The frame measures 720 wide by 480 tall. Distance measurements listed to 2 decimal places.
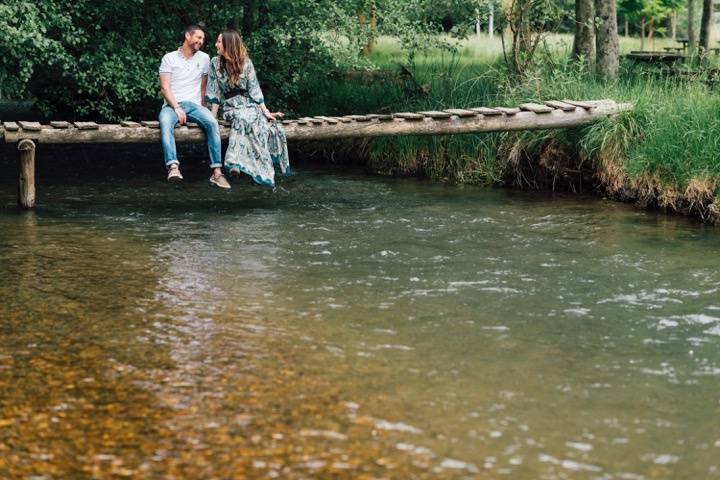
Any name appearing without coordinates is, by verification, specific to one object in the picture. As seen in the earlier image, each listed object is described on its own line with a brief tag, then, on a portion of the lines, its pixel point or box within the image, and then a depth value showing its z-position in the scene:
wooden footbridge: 11.22
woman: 10.84
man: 10.63
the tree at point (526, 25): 14.00
